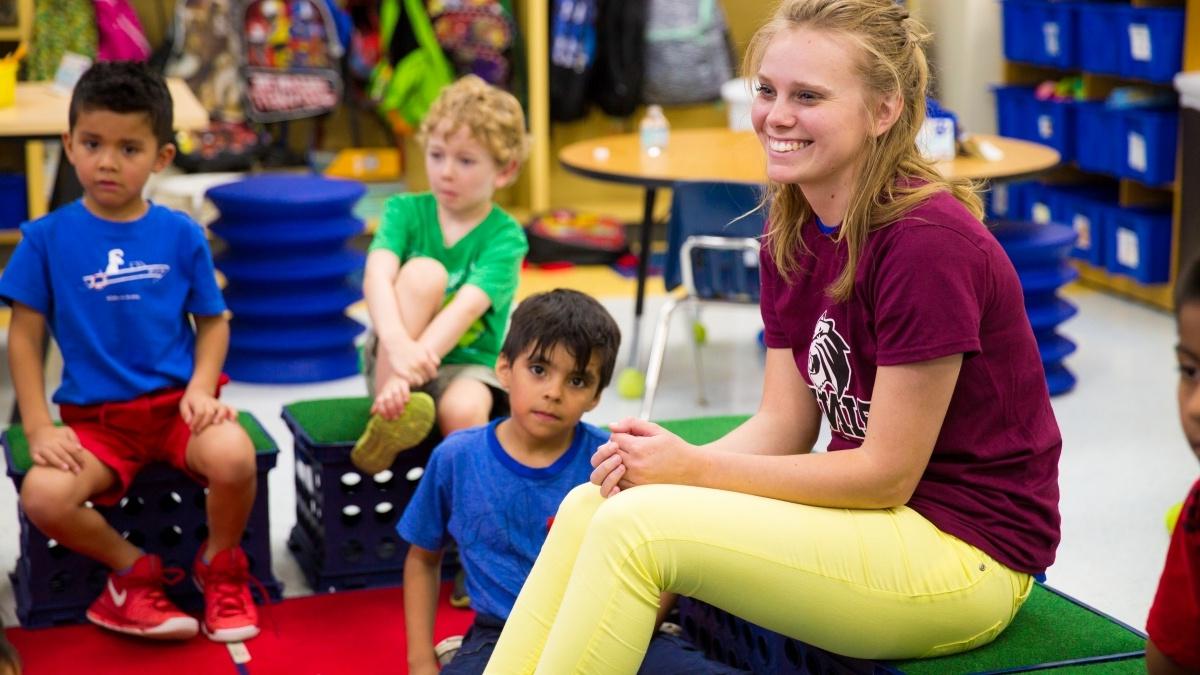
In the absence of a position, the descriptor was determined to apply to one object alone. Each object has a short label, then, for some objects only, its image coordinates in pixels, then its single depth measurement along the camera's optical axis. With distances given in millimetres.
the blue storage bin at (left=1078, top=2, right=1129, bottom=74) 5062
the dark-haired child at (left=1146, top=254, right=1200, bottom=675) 1404
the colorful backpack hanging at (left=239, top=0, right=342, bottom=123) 5609
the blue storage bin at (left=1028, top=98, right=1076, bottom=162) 5422
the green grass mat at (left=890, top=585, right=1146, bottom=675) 1792
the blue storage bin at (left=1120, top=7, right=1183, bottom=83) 4781
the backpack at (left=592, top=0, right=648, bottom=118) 6141
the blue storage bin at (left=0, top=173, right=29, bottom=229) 5449
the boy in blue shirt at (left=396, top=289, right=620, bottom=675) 2158
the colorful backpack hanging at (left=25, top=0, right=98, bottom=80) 5195
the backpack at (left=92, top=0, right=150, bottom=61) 5301
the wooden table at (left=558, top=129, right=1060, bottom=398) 3906
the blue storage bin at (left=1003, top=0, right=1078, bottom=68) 5363
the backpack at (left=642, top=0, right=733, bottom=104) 6188
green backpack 5801
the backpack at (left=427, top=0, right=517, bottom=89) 5832
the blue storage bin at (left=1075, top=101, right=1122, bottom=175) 5160
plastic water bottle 4430
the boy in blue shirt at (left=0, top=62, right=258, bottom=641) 2561
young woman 1708
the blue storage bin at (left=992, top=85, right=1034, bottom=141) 5629
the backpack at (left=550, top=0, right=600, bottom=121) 6039
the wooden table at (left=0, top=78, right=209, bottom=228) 3459
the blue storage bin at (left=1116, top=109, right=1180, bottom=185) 4891
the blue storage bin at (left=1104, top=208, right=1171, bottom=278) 4984
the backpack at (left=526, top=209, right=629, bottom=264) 5742
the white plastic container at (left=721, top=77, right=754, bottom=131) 4859
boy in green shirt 2725
